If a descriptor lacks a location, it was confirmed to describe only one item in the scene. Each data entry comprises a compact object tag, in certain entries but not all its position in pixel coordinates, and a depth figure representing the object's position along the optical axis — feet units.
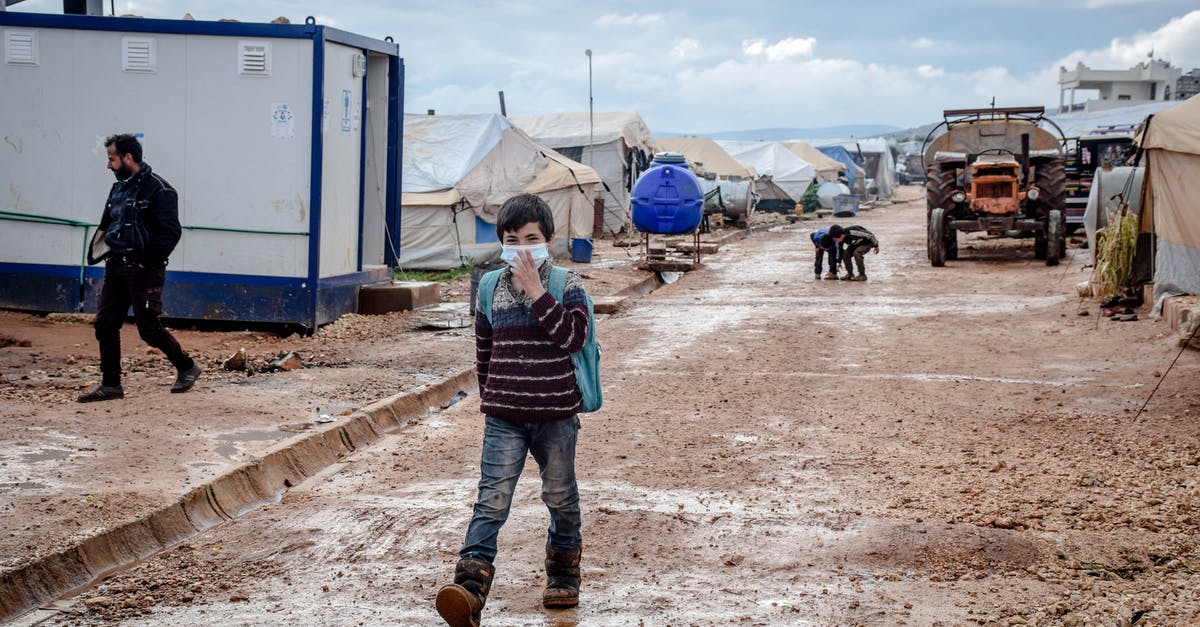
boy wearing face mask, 14.71
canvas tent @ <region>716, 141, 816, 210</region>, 173.88
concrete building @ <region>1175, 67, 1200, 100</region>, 180.96
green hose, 41.16
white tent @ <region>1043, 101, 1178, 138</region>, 134.41
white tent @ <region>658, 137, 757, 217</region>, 155.12
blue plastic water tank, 75.15
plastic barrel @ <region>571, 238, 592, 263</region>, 78.18
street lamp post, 108.68
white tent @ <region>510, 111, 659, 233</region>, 112.06
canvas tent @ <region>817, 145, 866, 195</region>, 213.66
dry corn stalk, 48.57
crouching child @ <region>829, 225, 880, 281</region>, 64.23
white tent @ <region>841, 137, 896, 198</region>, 232.94
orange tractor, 69.46
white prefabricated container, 40.60
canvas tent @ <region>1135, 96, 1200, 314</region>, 41.96
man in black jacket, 27.68
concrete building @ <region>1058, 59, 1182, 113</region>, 212.23
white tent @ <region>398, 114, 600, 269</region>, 69.26
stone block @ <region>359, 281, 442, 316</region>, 46.11
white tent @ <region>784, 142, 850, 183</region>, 198.57
